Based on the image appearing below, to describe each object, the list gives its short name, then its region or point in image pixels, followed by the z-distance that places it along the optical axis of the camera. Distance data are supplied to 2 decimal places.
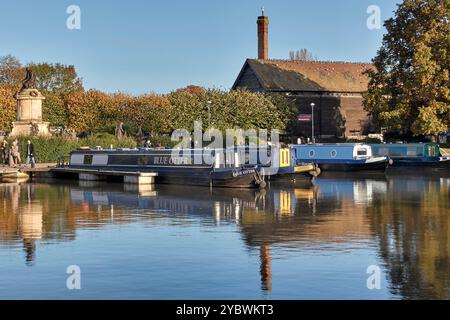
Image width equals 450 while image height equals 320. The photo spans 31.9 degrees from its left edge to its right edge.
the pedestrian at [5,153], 48.44
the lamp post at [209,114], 63.18
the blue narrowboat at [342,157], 47.84
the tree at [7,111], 66.62
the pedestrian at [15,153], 47.00
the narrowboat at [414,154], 52.59
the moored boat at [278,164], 39.41
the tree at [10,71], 97.69
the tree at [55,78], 95.44
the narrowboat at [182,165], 36.50
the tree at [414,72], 53.22
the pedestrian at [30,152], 46.16
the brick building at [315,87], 75.38
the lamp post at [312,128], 69.38
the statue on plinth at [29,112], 50.47
